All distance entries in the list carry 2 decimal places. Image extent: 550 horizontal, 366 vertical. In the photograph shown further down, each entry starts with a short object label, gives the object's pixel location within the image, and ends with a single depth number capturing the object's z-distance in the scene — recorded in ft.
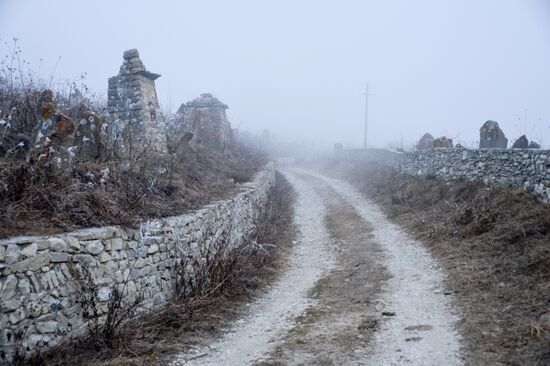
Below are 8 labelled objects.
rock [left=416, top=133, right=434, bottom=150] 65.62
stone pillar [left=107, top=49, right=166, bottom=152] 38.09
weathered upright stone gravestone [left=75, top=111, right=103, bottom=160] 25.32
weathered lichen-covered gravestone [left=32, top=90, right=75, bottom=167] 21.29
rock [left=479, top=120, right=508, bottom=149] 47.09
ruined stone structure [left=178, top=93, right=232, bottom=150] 61.27
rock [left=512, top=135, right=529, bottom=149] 41.68
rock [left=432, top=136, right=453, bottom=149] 55.89
